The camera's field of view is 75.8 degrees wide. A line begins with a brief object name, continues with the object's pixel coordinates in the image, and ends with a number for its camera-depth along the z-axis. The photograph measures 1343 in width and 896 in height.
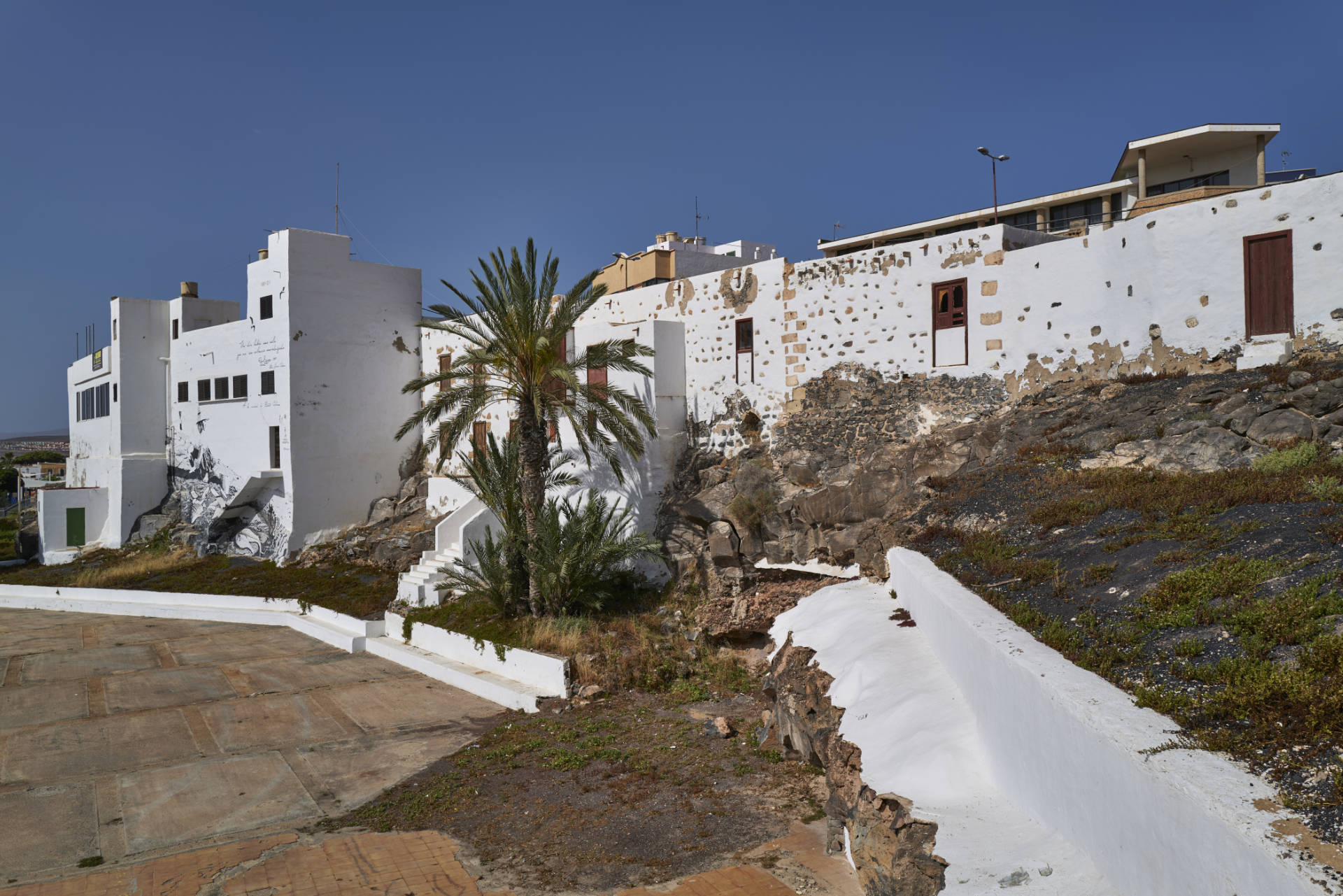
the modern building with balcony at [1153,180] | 19.11
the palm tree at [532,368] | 16.08
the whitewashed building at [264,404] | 25.86
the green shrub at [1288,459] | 8.82
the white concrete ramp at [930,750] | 4.43
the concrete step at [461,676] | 13.80
